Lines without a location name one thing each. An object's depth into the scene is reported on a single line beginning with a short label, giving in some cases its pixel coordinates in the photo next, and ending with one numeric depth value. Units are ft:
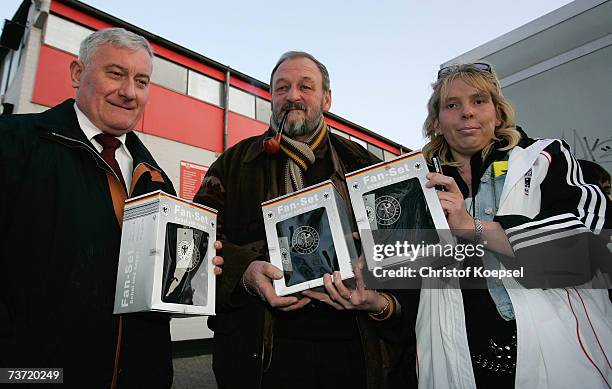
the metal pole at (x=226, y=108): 33.63
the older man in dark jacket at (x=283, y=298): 5.05
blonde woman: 3.80
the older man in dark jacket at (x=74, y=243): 4.09
